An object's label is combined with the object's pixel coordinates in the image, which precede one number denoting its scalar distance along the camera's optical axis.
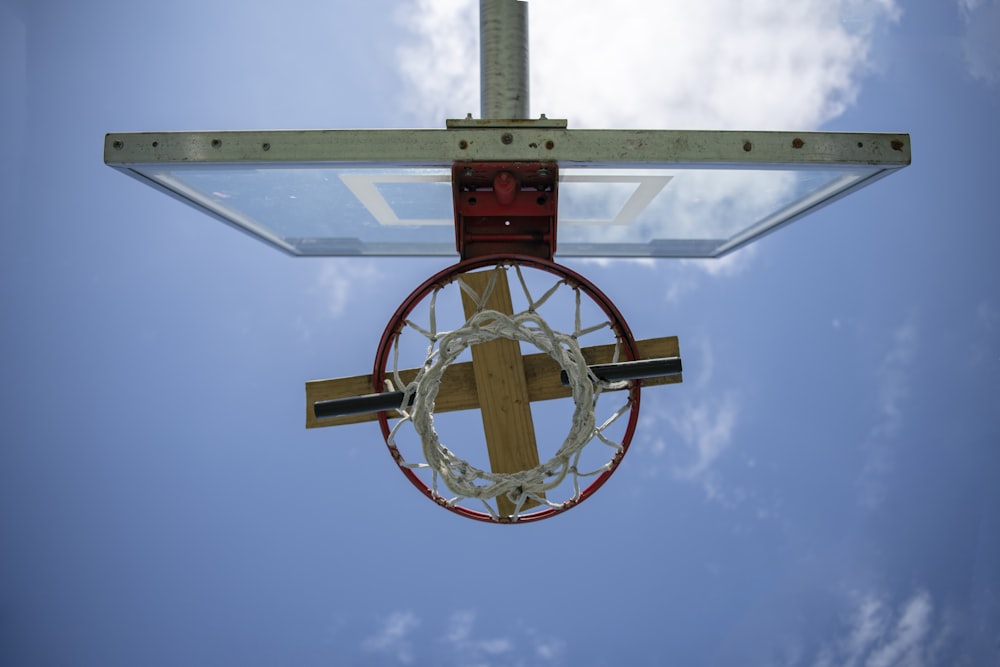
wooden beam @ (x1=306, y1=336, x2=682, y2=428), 3.23
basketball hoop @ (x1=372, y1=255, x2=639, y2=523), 2.82
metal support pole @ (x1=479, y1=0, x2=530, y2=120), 2.90
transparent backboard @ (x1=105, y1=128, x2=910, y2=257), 2.45
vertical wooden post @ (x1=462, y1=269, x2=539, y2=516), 3.24
